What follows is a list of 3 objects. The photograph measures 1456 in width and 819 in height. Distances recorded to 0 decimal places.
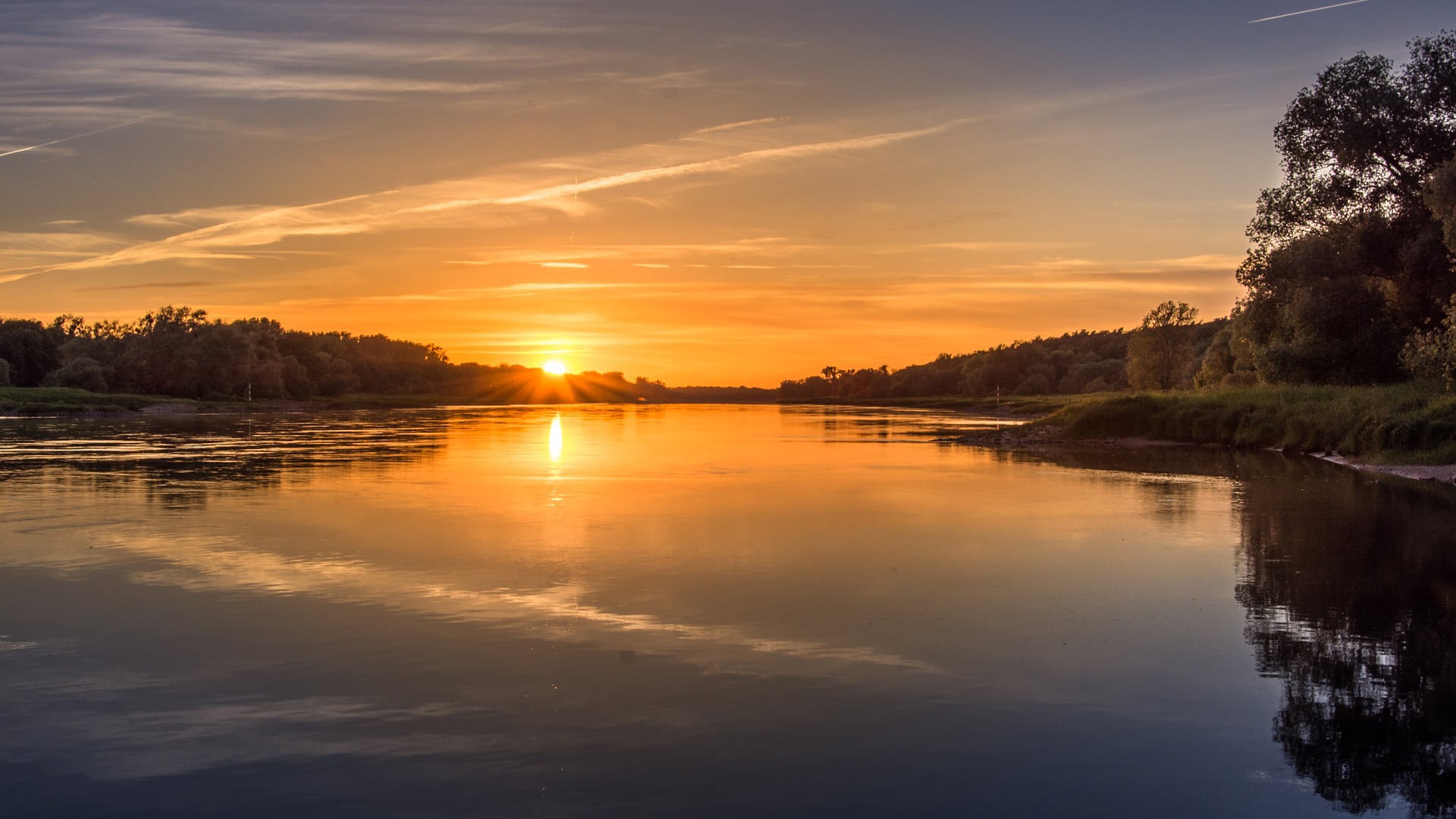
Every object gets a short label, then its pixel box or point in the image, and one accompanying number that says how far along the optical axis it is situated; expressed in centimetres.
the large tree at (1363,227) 4384
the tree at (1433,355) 3228
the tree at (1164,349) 9975
